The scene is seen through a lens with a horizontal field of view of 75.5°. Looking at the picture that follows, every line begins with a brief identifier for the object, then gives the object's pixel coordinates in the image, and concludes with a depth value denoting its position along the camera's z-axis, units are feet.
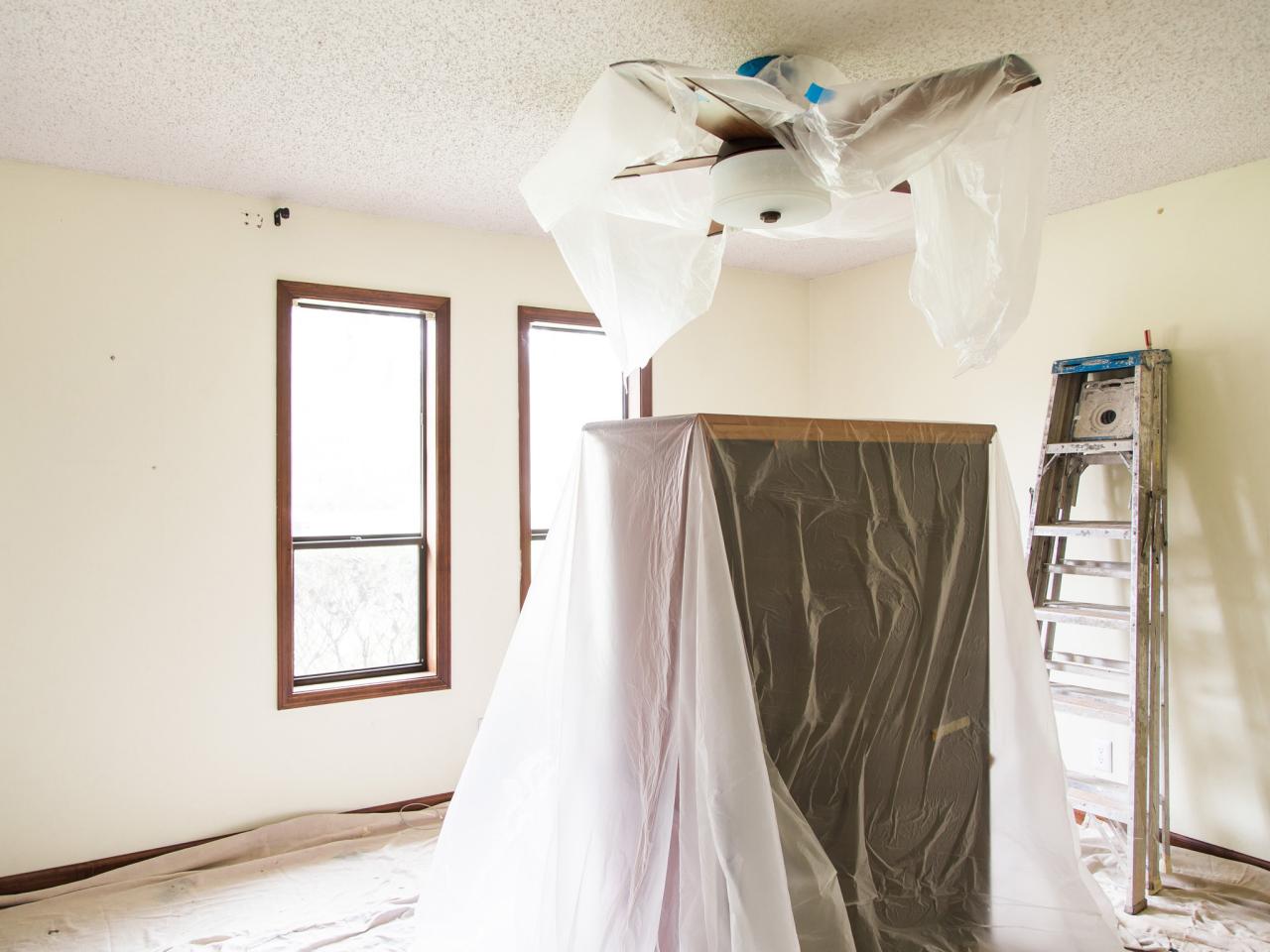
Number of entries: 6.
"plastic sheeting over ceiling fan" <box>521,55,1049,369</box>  5.02
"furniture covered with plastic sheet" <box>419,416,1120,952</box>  4.63
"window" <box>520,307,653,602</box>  11.10
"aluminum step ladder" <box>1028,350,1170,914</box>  8.08
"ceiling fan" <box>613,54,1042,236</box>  4.96
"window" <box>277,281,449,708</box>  9.86
